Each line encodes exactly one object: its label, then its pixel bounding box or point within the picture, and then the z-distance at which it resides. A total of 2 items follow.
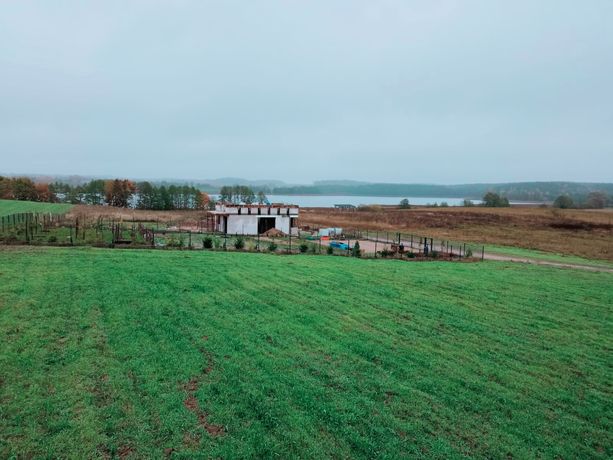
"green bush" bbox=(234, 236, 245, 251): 19.75
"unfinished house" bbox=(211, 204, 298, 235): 33.06
